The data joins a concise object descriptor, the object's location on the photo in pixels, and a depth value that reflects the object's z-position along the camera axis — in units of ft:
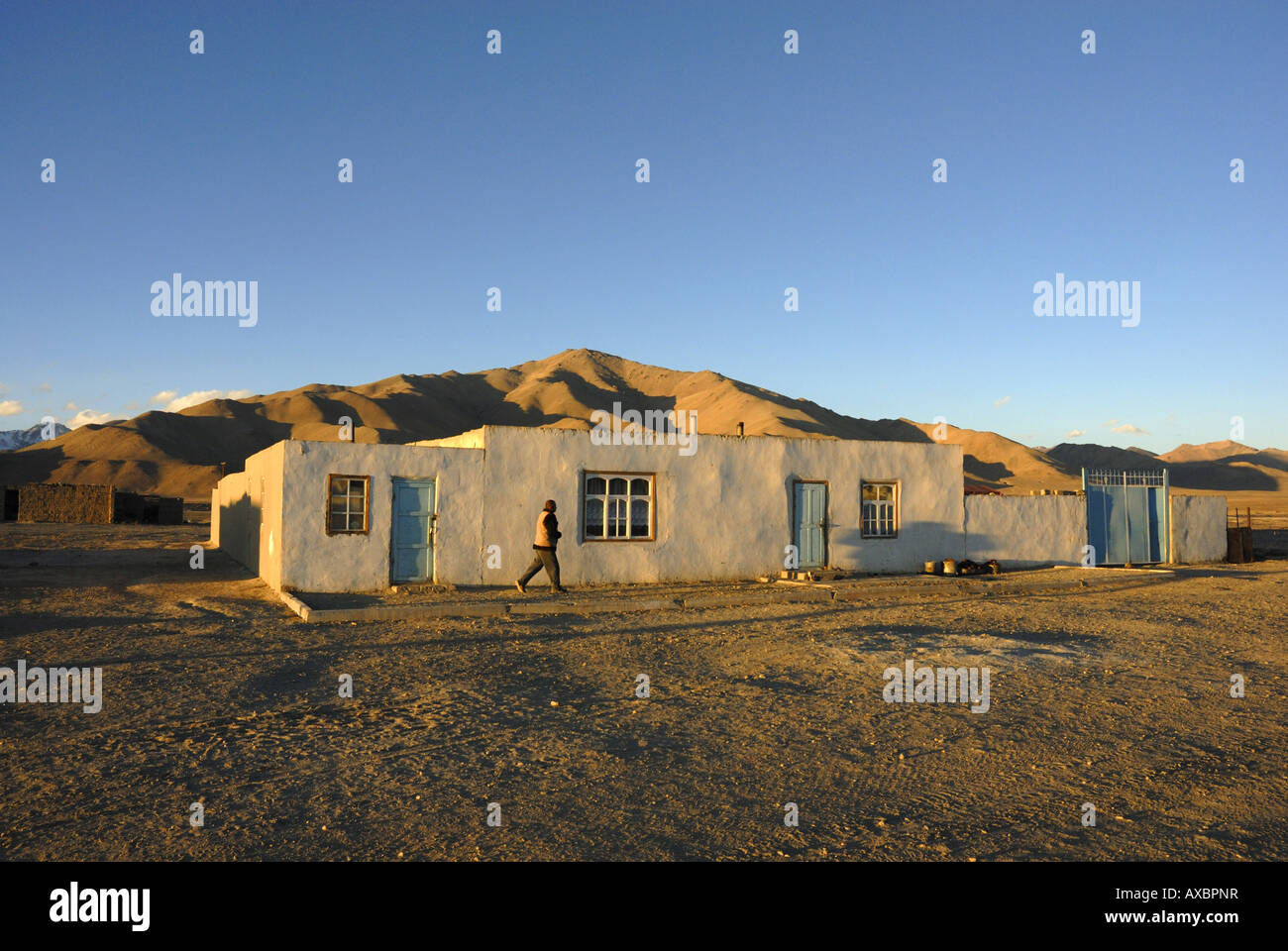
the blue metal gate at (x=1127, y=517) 75.51
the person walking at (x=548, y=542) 50.78
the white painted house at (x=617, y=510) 52.37
